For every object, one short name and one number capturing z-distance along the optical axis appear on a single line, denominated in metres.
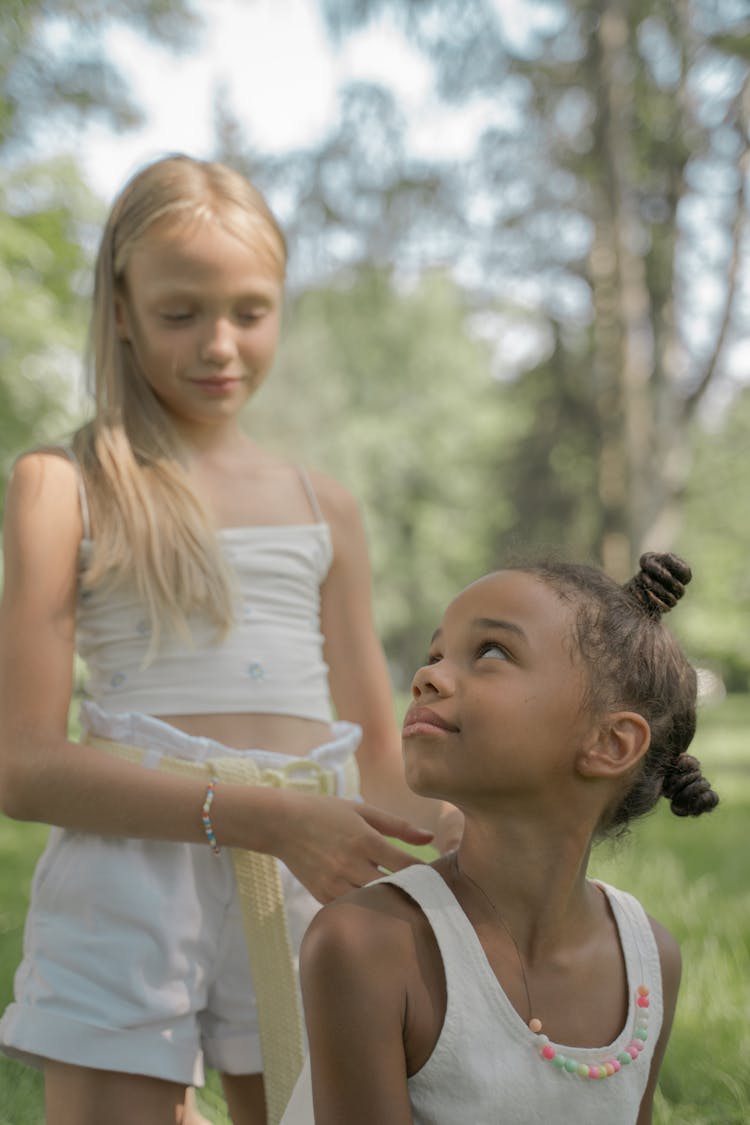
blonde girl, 1.99
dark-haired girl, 1.60
